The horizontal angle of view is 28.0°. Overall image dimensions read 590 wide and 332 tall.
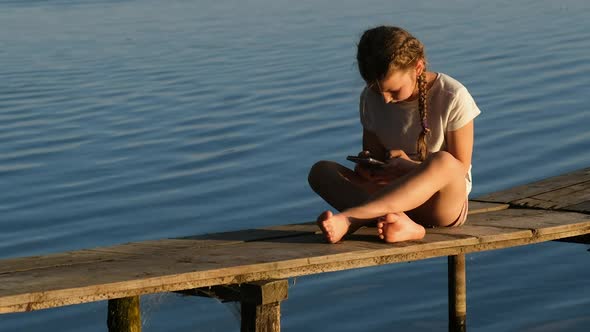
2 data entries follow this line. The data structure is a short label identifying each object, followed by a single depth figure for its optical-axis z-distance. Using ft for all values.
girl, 17.53
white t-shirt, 18.42
